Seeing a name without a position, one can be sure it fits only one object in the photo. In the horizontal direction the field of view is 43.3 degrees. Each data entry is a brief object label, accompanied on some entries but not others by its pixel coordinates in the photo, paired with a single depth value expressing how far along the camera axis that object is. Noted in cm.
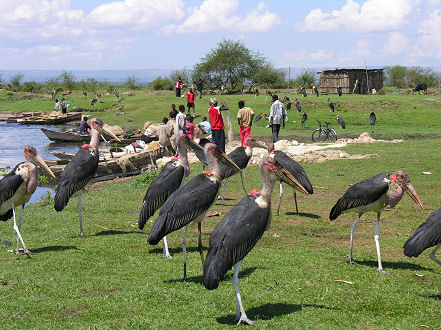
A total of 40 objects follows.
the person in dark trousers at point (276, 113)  2170
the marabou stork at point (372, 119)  3325
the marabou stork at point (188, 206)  722
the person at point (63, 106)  4935
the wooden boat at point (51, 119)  4650
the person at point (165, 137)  2436
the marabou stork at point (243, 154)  1338
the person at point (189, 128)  2000
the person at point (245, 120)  1900
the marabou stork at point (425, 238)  691
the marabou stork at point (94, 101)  5362
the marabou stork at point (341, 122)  3238
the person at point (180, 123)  1967
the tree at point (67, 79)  7728
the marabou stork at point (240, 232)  560
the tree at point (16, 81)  7866
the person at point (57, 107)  5145
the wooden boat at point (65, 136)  3525
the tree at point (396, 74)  7881
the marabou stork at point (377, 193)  801
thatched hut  5738
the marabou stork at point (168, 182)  888
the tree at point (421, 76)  7175
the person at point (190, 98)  3553
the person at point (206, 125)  2895
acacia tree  6425
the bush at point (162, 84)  6956
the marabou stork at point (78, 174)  1009
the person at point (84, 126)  3285
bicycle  2830
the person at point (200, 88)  4969
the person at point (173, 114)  2714
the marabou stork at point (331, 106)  3917
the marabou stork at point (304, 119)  3575
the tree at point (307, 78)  6934
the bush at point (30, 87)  7689
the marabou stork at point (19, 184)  912
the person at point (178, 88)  4569
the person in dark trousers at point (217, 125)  1759
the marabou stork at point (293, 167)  1132
